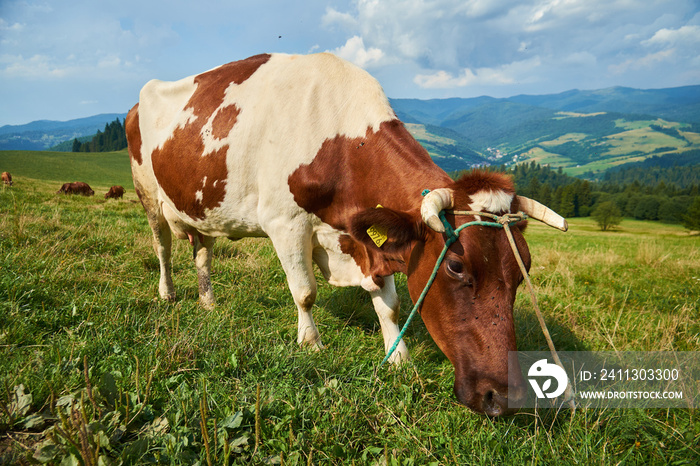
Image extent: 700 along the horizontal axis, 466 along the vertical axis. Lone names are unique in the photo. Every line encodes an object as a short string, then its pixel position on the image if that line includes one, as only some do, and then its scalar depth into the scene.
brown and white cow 2.46
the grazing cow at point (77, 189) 23.84
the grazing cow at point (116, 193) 27.64
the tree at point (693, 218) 69.25
